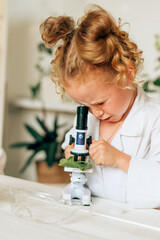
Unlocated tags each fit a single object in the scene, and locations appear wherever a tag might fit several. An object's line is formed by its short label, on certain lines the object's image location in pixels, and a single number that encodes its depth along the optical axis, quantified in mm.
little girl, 856
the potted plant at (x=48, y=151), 2371
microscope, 829
